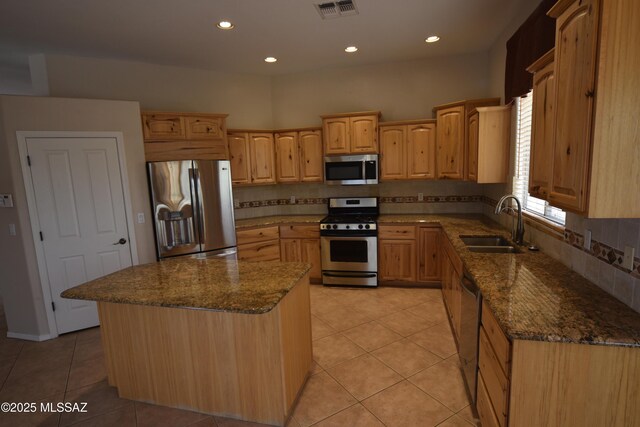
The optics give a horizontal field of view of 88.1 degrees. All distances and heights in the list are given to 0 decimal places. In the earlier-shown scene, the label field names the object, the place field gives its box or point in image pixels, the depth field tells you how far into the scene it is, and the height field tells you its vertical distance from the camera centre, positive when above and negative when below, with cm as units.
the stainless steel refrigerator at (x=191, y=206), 375 -35
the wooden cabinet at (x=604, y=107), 125 +20
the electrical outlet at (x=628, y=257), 156 -48
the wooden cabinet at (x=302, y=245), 461 -104
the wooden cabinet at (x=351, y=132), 442 +48
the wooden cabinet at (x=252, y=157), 460 +22
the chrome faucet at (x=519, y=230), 269 -57
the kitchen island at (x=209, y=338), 198 -104
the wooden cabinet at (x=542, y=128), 174 +18
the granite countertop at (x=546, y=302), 136 -71
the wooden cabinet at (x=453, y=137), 390 +33
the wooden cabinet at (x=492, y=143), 331 +19
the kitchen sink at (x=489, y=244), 277 -74
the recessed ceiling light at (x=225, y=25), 309 +140
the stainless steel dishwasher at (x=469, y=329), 207 -113
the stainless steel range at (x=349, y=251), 434 -109
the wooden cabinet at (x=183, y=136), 384 +48
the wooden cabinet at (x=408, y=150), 435 +21
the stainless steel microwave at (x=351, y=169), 450 -2
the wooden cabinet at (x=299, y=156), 475 +21
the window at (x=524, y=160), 278 +0
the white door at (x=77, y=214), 336 -35
